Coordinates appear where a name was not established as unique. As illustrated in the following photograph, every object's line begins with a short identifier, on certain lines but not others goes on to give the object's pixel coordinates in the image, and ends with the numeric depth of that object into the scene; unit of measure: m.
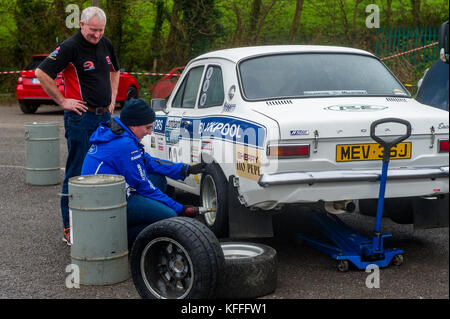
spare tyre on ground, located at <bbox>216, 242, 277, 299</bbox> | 4.41
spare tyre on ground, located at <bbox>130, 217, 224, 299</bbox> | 4.11
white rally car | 4.84
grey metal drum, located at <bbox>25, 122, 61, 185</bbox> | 8.95
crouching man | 5.18
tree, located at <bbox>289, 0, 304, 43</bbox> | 21.37
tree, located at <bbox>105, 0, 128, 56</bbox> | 24.05
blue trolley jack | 4.72
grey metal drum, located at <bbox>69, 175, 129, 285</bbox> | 4.66
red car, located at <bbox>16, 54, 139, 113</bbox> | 18.05
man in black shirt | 5.98
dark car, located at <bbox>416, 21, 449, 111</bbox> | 6.28
